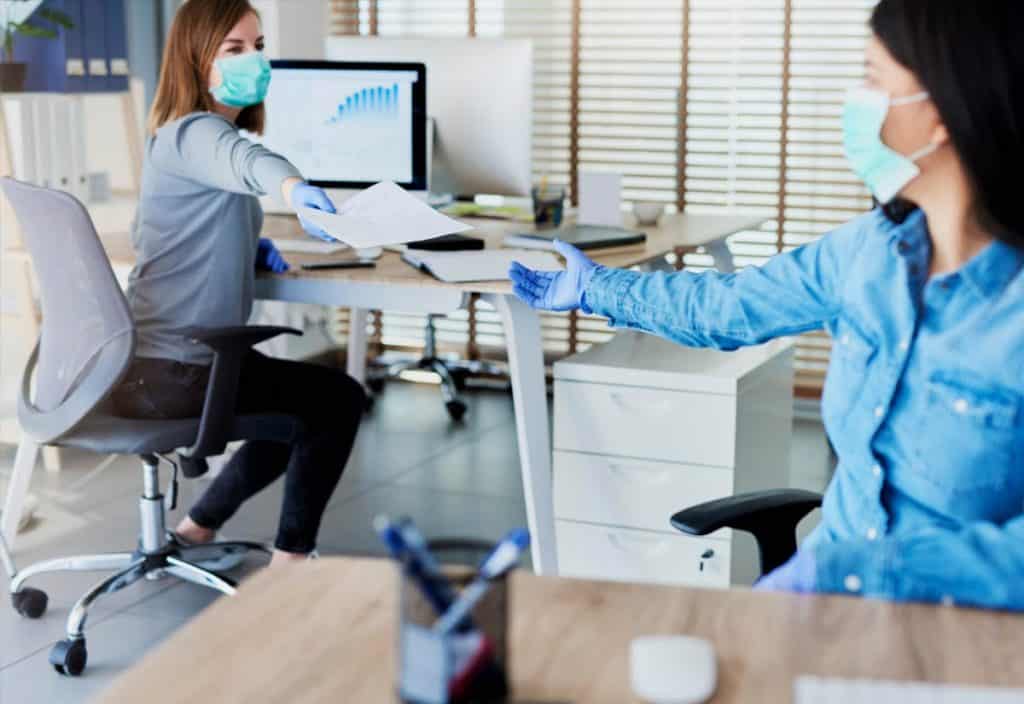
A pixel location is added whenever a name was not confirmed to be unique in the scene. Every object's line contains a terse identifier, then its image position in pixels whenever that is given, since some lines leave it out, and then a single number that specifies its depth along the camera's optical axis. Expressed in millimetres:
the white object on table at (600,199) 3877
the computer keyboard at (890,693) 1080
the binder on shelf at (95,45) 5012
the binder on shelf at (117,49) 5125
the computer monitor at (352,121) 3697
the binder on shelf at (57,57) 4824
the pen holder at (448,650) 996
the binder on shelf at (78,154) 4434
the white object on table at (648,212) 4020
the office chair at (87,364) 2787
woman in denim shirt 1433
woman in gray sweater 2947
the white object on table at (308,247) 3469
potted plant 4461
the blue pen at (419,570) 979
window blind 5227
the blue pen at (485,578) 995
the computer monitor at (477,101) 3896
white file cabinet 3055
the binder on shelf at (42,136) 4293
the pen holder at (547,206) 3967
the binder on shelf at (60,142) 4359
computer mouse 1076
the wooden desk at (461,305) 3084
